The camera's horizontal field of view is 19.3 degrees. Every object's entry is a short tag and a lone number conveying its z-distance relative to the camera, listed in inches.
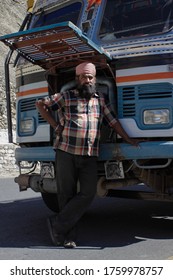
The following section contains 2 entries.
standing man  211.6
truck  213.0
